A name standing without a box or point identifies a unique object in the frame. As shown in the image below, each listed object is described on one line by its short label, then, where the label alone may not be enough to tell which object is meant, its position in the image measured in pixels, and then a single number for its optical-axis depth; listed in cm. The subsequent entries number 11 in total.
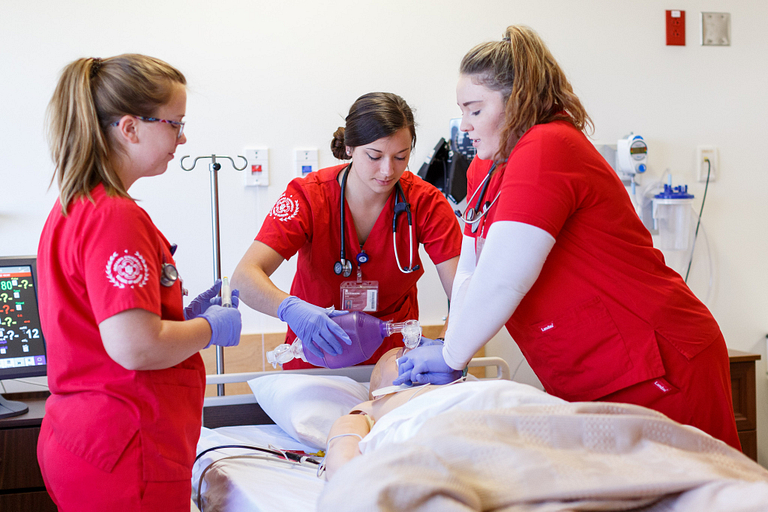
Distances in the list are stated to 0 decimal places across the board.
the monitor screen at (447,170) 273
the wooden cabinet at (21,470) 165
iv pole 219
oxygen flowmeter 288
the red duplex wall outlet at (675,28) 300
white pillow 163
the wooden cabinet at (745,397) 267
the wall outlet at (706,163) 305
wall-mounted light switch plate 303
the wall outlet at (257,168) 267
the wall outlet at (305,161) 271
